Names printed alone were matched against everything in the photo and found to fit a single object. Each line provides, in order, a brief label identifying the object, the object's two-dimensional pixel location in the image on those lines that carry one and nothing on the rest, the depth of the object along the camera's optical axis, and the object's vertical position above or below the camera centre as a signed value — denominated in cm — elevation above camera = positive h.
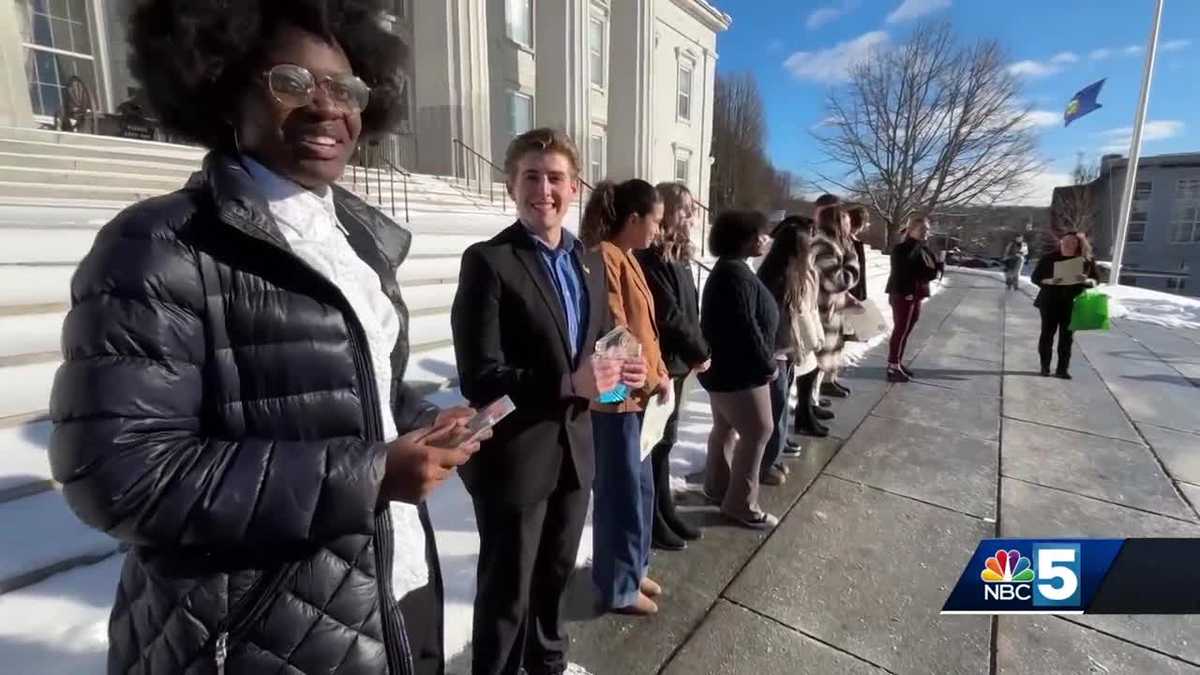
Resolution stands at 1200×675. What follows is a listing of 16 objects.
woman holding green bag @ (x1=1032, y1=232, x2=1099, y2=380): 688 -54
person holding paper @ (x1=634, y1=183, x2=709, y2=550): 283 -36
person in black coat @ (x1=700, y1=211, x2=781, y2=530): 310 -55
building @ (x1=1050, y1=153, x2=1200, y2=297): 3903 +183
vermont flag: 1839 +459
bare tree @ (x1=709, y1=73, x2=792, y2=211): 3731 +630
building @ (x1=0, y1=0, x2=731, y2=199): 845 +374
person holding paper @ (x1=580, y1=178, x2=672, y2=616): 246 -77
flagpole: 1632 +270
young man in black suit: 187 -46
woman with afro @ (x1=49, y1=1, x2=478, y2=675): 82 -25
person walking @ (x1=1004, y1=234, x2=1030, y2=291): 1838 -81
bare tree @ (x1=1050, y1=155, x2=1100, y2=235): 3595 +260
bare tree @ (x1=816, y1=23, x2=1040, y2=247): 2409 +376
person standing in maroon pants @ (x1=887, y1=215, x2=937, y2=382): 655 -50
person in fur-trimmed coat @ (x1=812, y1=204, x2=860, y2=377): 479 -29
